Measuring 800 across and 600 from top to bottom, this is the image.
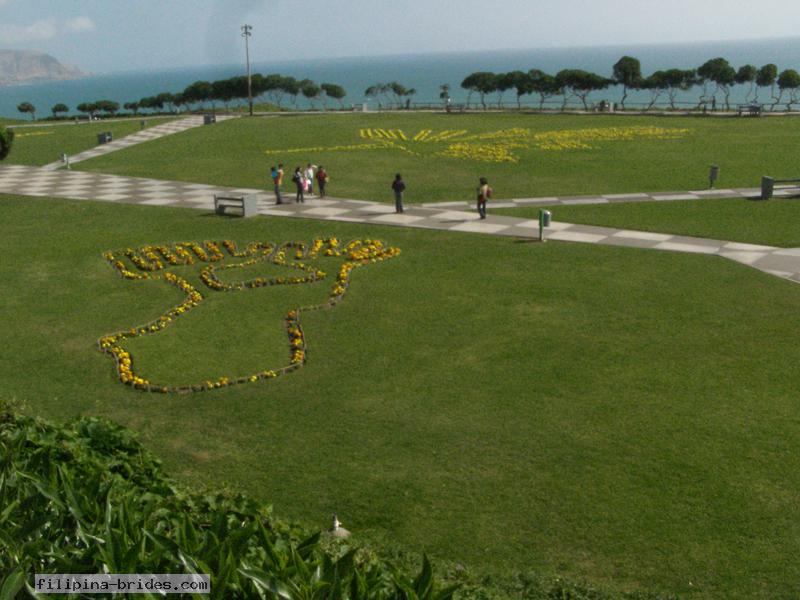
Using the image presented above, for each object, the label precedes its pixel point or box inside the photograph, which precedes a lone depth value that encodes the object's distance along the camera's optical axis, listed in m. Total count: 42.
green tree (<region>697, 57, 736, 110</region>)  76.62
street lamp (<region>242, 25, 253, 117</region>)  73.07
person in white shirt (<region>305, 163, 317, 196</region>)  33.12
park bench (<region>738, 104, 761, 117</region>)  63.84
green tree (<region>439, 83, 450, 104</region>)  91.38
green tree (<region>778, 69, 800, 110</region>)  72.75
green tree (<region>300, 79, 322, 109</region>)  99.62
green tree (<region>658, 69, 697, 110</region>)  78.62
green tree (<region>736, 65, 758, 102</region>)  75.50
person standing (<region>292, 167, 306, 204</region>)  31.59
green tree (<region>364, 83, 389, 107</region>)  97.55
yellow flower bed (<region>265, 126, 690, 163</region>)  46.34
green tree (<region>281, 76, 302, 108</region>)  95.75
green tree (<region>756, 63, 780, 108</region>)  73.88
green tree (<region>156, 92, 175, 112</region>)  90.88
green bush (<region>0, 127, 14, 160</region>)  33.34
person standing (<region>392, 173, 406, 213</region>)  29.03
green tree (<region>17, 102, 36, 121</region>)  89.09
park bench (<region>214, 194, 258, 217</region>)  29.64
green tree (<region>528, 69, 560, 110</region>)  81.12
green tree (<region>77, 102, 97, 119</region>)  81.75
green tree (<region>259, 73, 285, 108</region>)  90.95
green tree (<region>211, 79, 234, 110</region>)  87.50
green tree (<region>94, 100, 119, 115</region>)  81.88
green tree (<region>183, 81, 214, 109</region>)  87.38
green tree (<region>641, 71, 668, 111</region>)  79.00
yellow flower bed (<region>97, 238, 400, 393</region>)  17.17
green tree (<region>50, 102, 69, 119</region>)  85.66
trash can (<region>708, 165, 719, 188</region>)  32.81
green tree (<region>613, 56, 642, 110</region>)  78.94
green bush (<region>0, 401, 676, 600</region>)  5.79
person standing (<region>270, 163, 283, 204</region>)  31.44
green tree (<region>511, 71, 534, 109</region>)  82.88
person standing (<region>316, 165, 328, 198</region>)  32.78
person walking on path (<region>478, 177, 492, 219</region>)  27.77
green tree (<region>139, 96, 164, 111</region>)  90.34
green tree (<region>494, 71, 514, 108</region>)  84.12
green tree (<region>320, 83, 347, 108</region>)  95.97
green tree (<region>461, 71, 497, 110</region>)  86.00
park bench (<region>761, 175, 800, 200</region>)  29.98
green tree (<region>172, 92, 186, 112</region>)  89.88
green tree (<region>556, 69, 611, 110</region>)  78.31
